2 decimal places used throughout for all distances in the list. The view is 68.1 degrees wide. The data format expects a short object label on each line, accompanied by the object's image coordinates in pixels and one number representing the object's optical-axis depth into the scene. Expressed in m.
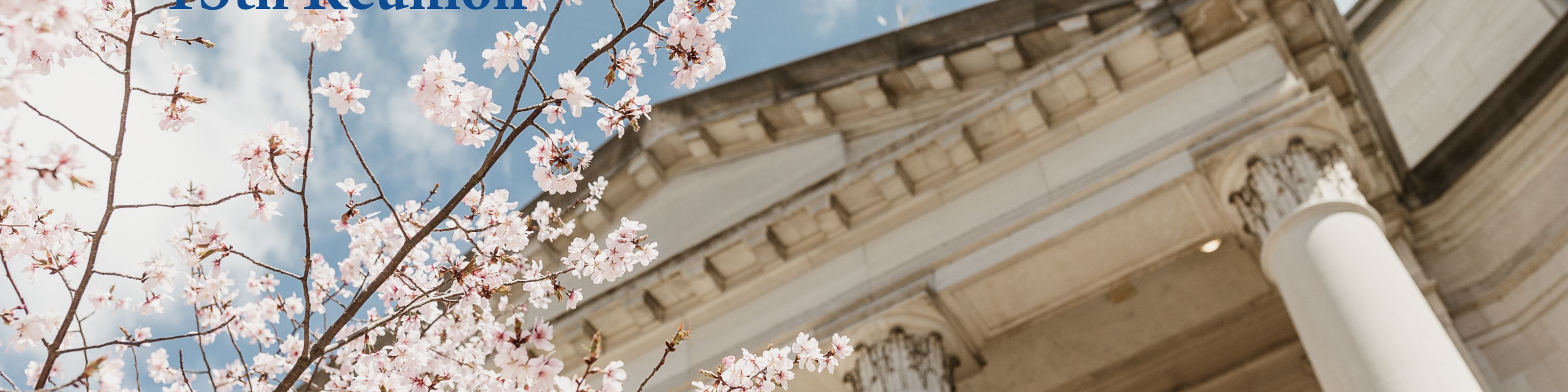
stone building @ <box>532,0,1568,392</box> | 13.16
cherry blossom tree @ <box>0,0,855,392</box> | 5.87
